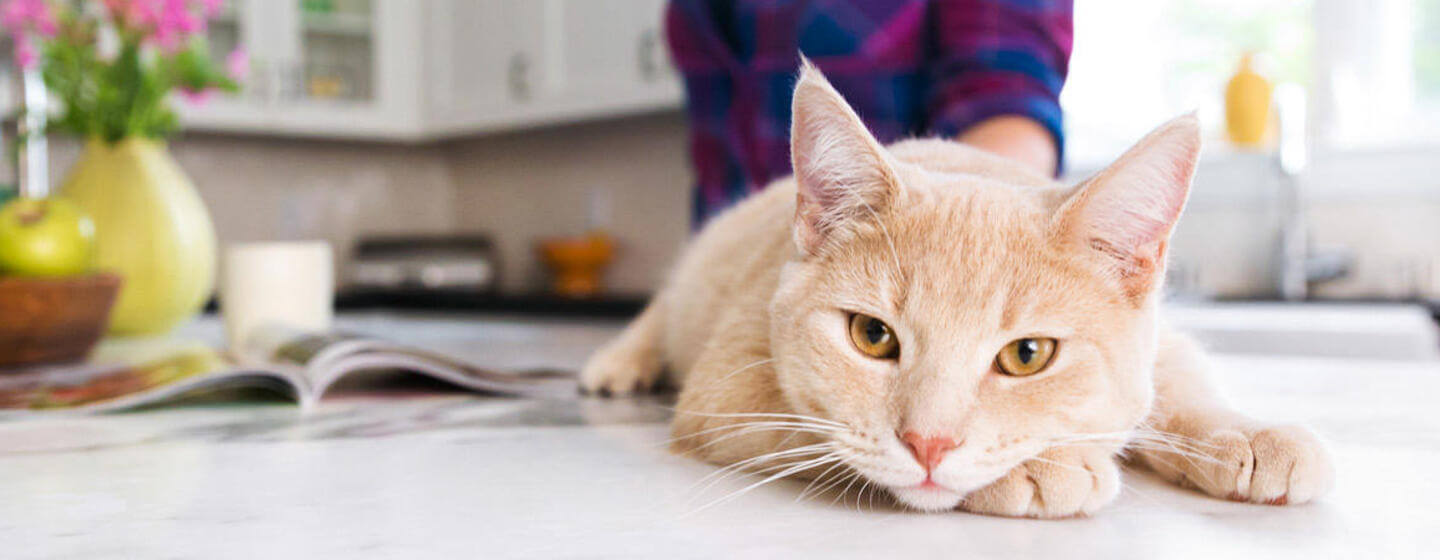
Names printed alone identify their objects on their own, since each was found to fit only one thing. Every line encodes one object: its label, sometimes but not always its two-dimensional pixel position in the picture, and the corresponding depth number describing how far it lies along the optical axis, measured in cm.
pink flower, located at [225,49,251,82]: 191
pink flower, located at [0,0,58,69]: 168
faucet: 246
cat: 67
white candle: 169
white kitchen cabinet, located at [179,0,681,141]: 344
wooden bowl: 135
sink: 179
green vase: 177
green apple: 138
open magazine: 106
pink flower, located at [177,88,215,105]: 183
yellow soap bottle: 257
